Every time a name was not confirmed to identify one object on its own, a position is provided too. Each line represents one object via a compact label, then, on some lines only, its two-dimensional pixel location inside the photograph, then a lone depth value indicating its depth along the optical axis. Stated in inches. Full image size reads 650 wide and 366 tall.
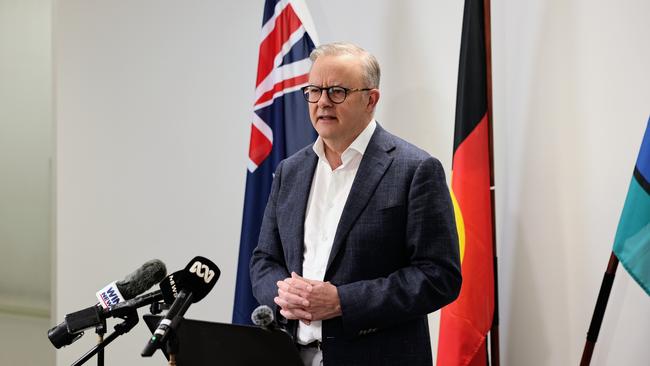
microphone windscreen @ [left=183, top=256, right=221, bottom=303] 131.3
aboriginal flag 169.3
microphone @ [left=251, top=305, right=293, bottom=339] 132.8
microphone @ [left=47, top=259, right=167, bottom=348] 132.6
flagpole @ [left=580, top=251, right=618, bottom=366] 159.1
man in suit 146.1
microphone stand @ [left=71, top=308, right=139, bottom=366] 131.7
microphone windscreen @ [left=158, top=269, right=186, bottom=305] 131.3
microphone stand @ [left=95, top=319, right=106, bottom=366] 133.0
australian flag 185.5
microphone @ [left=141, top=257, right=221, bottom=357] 129.9
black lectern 134.8
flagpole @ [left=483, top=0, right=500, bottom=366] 169.2
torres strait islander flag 154.4
